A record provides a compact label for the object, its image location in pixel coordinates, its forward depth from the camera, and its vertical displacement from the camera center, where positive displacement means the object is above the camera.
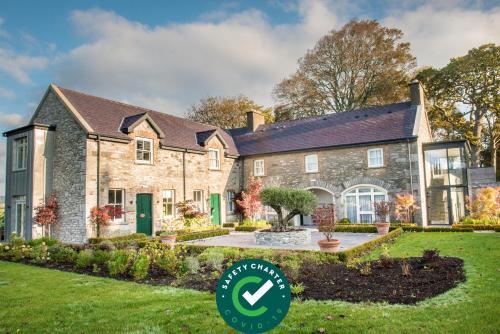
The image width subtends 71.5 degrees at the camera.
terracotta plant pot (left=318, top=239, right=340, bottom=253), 12.20 -1.66
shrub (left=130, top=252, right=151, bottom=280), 8.90 -1.66
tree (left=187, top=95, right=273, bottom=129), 41.72 +10.74
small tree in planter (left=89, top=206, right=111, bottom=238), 16.50 -0.58
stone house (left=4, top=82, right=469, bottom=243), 17.47 +2.32
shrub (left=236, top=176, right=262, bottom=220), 23.25 +0.02
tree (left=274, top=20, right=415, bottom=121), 34.59 +13.05
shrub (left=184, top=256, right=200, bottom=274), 9.24 -1.68
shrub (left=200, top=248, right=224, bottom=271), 9.52 -1.67
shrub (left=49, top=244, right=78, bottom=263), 11.44 -1.64
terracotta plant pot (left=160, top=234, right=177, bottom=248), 15.06 -1.57
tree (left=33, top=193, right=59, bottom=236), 16.95 -0.35
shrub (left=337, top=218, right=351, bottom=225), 21.52 -1.49
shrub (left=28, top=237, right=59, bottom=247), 14.02 -1.43
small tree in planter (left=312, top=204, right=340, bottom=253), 12.21 -1.19
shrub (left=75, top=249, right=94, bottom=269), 10.51 -1.65
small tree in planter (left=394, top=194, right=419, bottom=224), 19.62 -0.71
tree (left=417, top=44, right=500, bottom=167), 30.53 +9.24
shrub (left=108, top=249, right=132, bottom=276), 9.41 -1.61
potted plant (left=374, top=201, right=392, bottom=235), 17.73 -0.89
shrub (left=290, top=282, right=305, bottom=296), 7.04 -1.85
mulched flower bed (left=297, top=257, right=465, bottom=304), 6.78 -1.90
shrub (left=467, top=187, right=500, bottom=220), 19.80 -0.66
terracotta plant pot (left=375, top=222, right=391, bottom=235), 17.72 -1.61
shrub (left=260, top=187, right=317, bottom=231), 15.71 -0.07
